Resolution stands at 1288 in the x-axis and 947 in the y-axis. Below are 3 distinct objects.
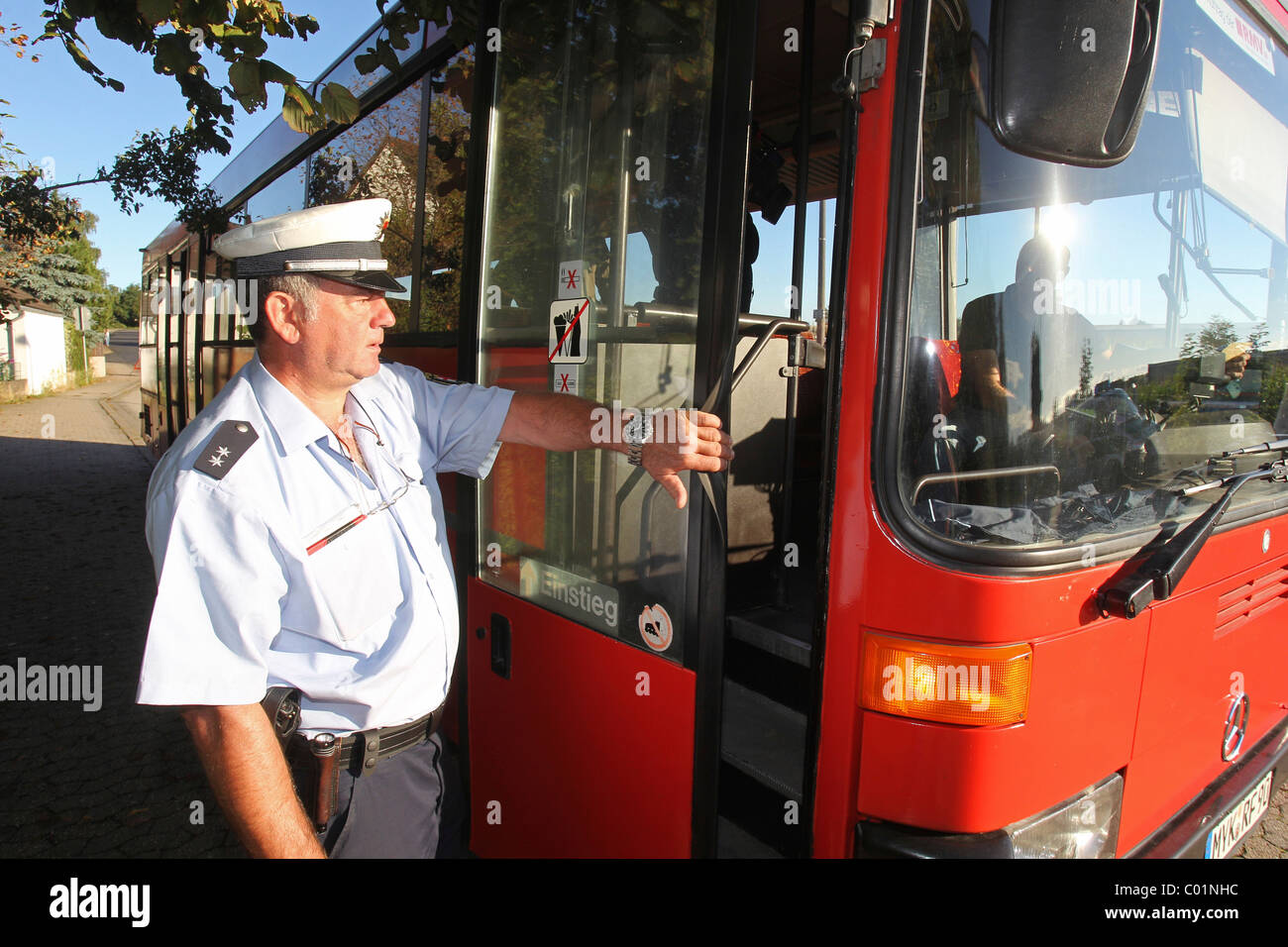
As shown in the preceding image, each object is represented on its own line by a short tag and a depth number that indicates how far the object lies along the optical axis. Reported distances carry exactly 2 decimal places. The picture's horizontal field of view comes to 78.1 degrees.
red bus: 1.62
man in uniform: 1.65
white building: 30.97
